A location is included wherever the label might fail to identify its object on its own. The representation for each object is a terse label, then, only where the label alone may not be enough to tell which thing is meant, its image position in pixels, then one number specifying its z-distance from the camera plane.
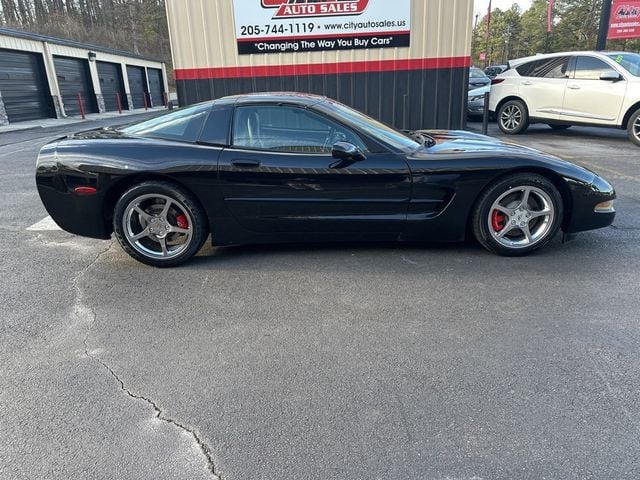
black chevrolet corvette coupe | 3.46
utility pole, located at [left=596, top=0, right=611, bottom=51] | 12.73
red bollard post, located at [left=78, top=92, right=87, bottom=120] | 19.19
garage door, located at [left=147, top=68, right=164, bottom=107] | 28.90
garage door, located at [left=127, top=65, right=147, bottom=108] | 25.97
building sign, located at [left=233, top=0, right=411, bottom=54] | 8.07
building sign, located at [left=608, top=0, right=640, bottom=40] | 17.34
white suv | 8.49
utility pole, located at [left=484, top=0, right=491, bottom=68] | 49.37
